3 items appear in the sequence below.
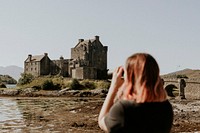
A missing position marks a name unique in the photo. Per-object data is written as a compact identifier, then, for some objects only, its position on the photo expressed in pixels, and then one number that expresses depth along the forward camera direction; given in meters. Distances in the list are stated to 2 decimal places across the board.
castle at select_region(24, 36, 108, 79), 88.75
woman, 3.11
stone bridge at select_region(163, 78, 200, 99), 72.00
